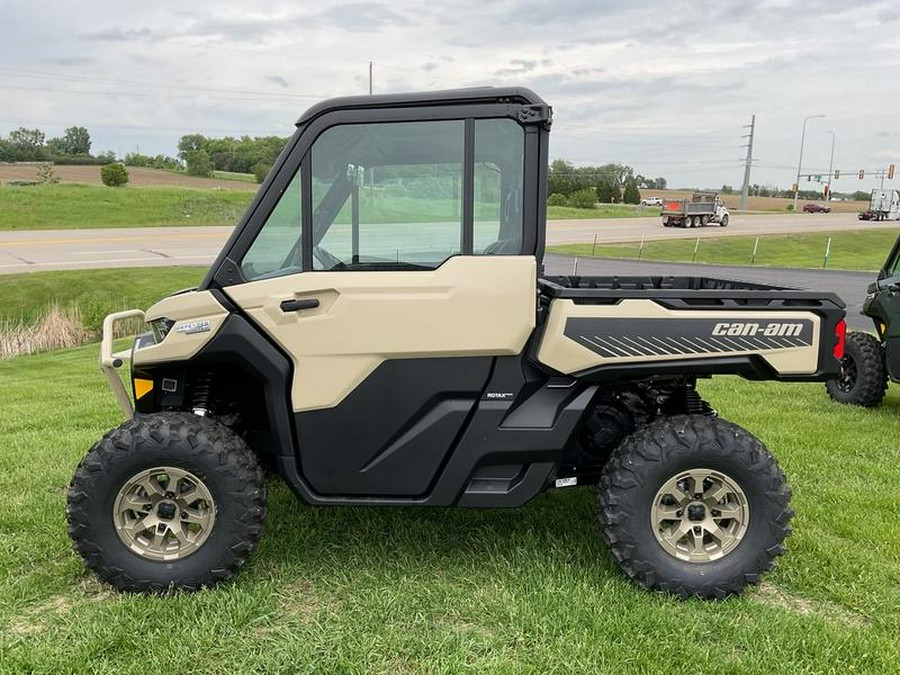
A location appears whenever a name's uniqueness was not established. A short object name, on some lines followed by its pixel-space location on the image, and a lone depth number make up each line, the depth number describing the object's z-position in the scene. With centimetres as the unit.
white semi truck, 4703
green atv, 613
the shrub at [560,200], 4825
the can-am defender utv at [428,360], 312
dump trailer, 3862
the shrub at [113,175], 3978
